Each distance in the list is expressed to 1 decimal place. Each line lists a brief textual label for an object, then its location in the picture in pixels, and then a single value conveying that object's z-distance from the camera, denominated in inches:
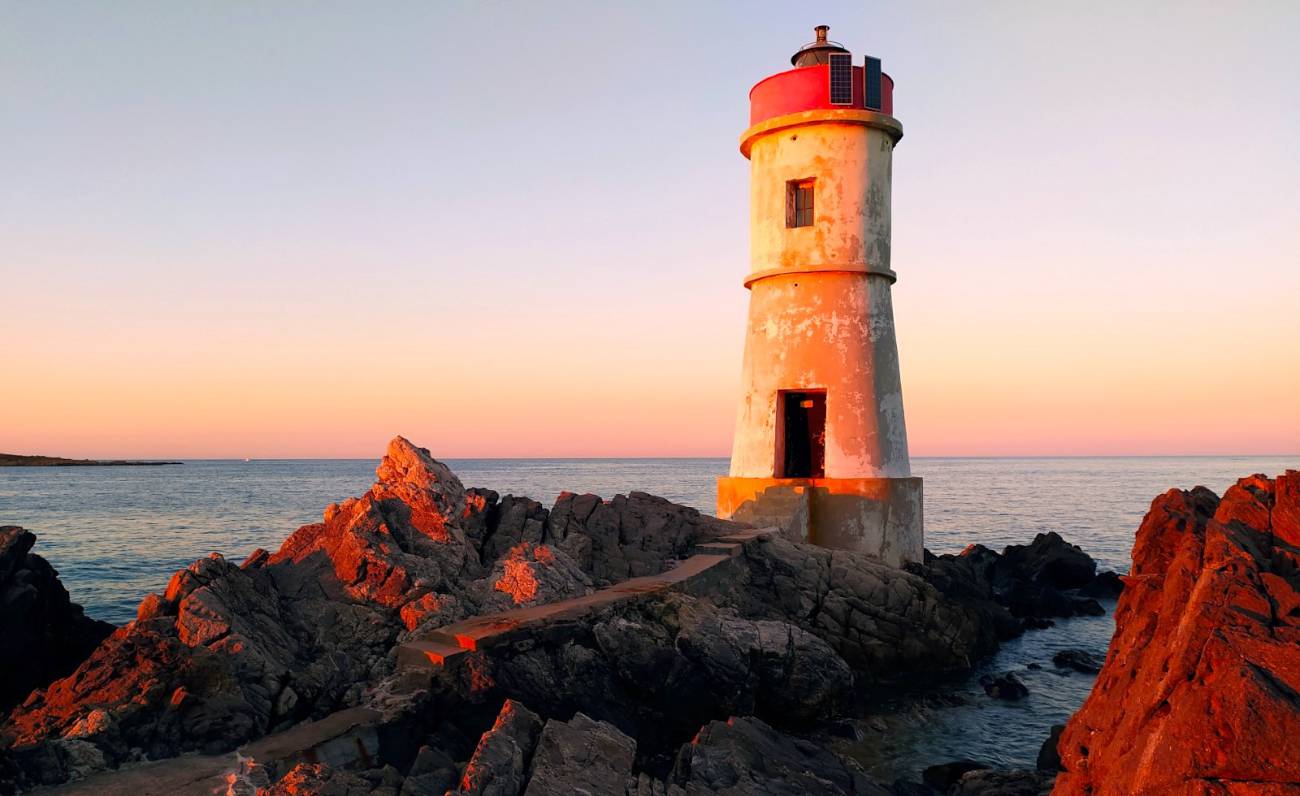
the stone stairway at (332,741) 322.0
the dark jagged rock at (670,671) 449.1
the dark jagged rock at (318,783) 281.7
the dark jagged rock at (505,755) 295.4
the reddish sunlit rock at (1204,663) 192.7
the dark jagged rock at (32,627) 435.2
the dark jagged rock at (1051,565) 1149.7
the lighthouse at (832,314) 789.9
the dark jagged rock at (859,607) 656.4
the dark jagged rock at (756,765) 353.4
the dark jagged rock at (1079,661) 743.1
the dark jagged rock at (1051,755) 459.2
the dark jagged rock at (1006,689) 653.9
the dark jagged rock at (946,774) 469.4
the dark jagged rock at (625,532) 619.2
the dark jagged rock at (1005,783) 408.2
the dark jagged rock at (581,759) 306.2
